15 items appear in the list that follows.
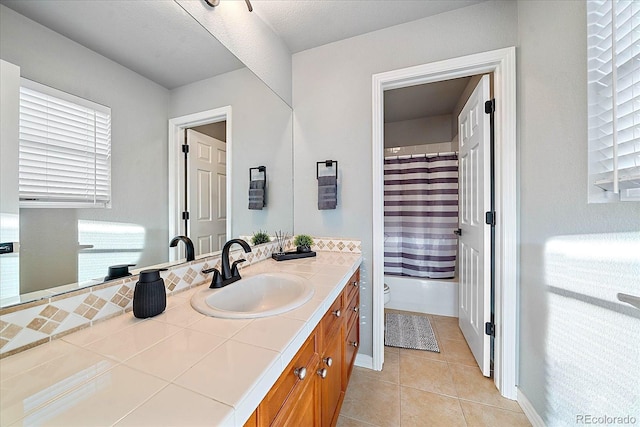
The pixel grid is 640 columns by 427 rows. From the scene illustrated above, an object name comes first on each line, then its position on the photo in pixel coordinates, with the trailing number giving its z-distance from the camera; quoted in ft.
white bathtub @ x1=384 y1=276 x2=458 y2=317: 8.27
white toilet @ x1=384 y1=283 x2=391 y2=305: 7.80
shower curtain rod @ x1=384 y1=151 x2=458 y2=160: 9.29
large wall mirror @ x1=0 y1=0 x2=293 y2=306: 1.97
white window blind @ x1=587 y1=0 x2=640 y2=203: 2.50
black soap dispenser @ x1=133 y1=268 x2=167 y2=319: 2.42
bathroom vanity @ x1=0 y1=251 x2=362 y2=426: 1.34
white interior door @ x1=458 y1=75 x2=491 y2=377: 5.28
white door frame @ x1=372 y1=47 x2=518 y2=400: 4.69
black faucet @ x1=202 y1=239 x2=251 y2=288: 3.34
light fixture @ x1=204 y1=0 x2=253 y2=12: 3.84
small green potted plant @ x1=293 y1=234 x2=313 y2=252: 5.61
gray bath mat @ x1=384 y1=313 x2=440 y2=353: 6.59
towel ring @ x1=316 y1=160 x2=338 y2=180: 5.84
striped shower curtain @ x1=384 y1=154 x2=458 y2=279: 9.25
